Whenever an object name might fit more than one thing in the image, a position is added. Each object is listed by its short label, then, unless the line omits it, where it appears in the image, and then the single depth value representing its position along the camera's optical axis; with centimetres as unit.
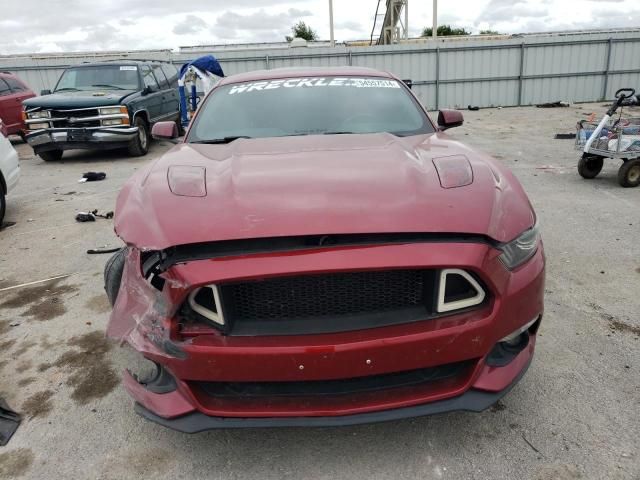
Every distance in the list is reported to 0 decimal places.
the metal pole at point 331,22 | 2359
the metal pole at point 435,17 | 2239
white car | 567
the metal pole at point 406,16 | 2389
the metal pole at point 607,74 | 1817
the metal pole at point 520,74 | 1830
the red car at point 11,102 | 1186
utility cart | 632
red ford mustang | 178
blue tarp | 1160
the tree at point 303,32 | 7075
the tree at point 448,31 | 6895
